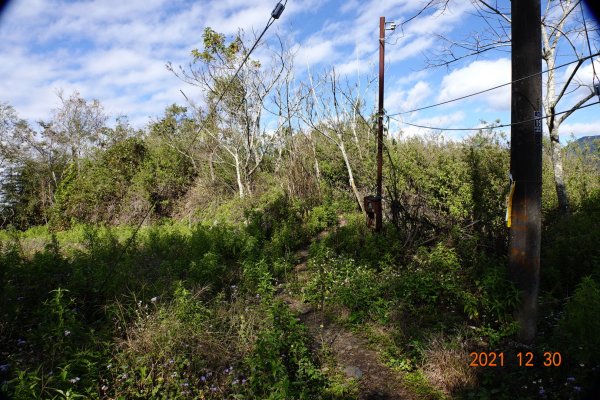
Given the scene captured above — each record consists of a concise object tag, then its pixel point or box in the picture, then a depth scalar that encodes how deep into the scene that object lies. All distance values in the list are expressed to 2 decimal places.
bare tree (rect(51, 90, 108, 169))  19.11
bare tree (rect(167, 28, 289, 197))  12.86
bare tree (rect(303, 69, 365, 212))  10.98
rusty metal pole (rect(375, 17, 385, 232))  7.23
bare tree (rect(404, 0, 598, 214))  6.57
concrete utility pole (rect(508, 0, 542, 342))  3.40
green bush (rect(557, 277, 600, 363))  2.57
